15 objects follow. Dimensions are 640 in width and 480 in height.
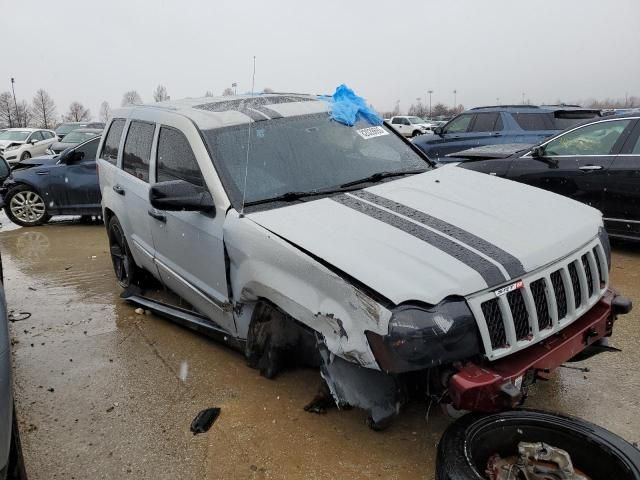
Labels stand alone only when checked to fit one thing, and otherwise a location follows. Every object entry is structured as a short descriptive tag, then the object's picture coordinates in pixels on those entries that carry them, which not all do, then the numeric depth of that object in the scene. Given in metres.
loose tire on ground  2.15
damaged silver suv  2.32
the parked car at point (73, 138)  17.18
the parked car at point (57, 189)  9.27
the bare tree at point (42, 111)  88.69
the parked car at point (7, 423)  1.95
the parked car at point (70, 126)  24.12
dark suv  10.81
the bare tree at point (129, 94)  85.50
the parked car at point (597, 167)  5.73
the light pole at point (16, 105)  73.81
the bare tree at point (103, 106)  109.60
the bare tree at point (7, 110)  77.06
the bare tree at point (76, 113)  96.56
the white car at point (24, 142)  20.55
